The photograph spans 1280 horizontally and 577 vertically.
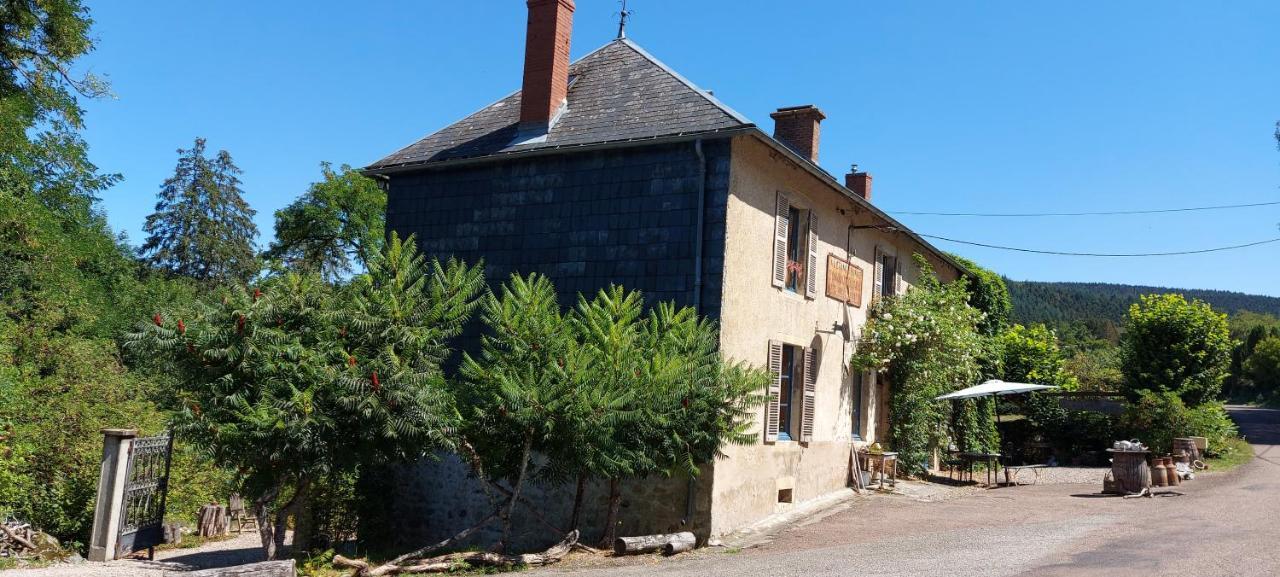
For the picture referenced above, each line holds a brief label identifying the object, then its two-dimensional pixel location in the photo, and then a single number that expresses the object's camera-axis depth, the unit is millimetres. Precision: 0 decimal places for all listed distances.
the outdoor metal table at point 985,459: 17594
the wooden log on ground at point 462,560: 11016
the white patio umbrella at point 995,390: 18047
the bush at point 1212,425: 21062
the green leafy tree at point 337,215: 31891
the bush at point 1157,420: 21014
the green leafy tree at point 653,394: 10945
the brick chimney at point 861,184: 21453
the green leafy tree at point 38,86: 19453
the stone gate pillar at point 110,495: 11938
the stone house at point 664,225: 12750
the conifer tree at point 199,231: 40312
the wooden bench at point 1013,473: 18559
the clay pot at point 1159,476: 16656
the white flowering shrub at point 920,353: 17188
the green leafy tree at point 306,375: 10617
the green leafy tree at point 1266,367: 55219
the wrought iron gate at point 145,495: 12305
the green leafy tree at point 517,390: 10844
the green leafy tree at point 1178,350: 24172
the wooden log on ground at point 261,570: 9520
